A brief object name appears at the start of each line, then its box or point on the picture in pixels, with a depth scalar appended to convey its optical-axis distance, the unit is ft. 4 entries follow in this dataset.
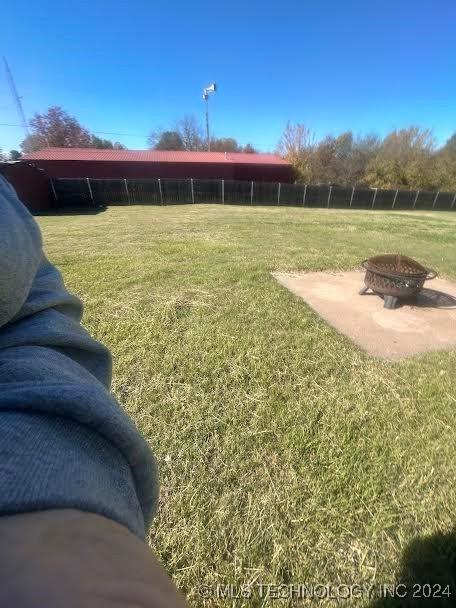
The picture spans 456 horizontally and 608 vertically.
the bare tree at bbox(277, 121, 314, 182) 87.71
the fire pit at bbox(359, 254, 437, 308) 13.92
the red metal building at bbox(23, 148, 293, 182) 63.41
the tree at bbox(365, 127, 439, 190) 92.79
